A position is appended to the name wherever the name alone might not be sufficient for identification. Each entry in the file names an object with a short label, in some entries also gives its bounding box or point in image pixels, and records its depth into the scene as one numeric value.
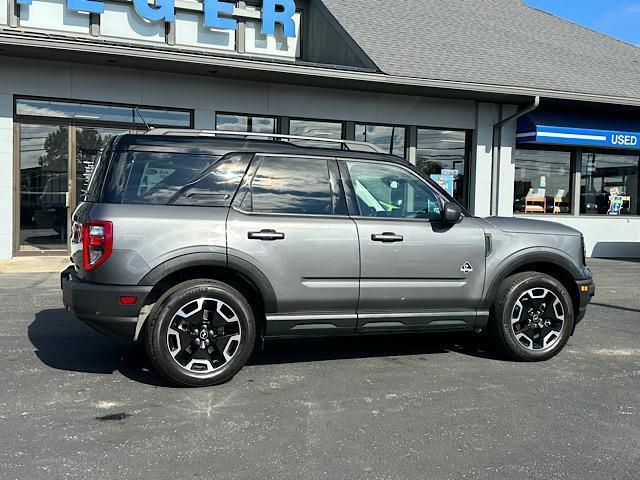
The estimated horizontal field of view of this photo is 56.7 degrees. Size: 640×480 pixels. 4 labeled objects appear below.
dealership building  11.53
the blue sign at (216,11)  12.86
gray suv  4.40
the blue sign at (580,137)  13.91
